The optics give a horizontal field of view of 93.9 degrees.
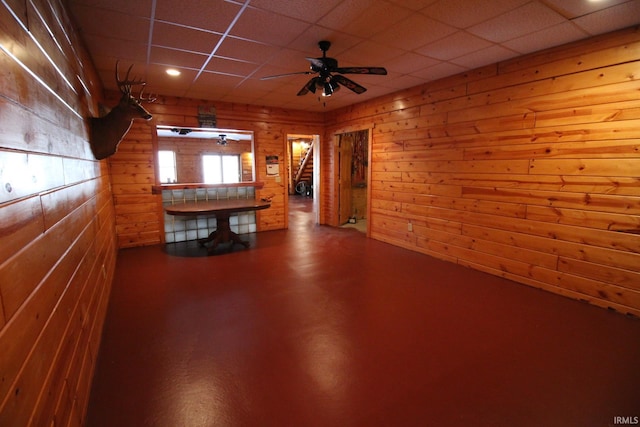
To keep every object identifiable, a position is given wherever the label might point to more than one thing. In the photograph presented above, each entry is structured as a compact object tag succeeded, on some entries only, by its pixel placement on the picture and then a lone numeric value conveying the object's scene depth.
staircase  12.48
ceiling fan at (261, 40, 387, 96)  3.01
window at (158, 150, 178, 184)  11.69
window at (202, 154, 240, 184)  12.64
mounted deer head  2.82
